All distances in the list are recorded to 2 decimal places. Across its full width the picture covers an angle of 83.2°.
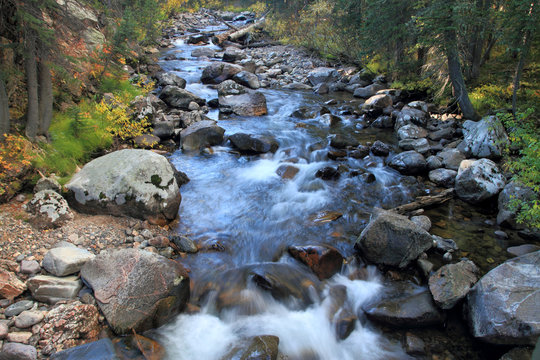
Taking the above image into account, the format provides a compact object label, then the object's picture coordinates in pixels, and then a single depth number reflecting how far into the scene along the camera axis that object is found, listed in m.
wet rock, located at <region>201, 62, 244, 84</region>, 17.84
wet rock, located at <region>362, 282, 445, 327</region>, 4.42
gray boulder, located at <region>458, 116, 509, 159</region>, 8.31
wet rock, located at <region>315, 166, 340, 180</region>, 8.71
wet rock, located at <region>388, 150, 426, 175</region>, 8.90
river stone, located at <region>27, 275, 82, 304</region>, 3.87
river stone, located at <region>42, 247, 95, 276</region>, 4.21
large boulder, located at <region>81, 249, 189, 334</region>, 3.95
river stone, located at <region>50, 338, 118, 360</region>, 3.27
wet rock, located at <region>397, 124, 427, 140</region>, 10.79
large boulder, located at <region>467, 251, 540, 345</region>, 3.75
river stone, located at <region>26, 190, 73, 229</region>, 5.01
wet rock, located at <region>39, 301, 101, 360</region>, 3.44
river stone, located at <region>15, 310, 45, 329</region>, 3.47
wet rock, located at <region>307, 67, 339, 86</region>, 19.66
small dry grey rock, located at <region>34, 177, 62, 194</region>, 5.45
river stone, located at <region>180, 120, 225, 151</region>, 10.02
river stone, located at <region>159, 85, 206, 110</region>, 13.11
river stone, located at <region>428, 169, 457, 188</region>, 8.15
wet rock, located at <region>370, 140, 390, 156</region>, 10.15
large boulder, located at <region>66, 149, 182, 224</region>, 5.71
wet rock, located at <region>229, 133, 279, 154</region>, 10.13
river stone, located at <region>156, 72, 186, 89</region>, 15.32
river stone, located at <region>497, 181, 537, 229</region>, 6.23
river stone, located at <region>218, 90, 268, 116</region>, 13.77
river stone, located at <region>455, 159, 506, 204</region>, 7.19
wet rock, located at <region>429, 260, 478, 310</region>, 4.51
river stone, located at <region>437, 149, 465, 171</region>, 8.66
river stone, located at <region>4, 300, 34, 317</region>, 3.58
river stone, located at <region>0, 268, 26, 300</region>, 3.75
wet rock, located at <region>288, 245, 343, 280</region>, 5.40
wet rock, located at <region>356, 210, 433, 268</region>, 5.38
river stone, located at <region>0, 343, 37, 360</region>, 3.17
